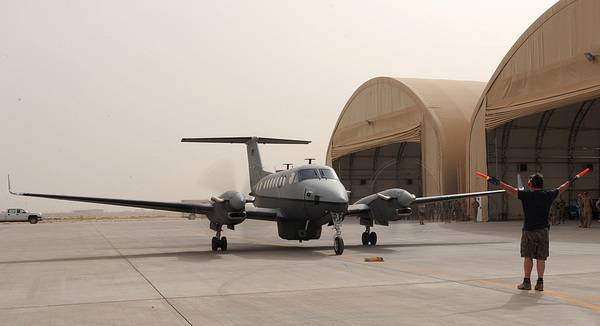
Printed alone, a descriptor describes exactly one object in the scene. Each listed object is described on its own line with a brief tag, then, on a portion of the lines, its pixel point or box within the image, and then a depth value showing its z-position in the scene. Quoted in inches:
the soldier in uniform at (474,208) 1549.3
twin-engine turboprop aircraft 745.0
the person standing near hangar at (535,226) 392.8
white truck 2486.5
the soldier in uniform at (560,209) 1443.2
